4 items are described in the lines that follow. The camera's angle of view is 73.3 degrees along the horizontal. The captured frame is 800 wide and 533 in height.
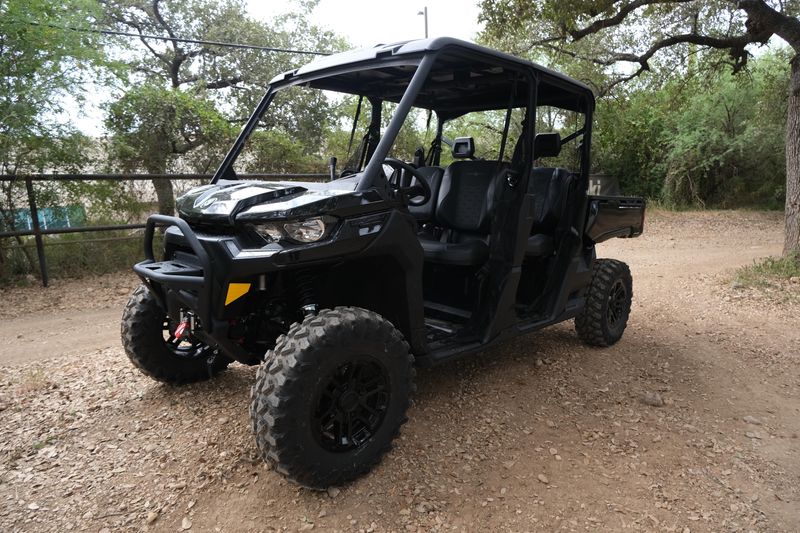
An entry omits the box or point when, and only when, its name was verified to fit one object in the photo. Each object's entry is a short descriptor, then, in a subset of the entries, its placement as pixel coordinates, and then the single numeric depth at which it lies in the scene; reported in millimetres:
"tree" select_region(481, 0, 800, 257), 7590
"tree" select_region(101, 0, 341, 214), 12578
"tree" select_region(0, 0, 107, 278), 6574
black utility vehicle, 2523
